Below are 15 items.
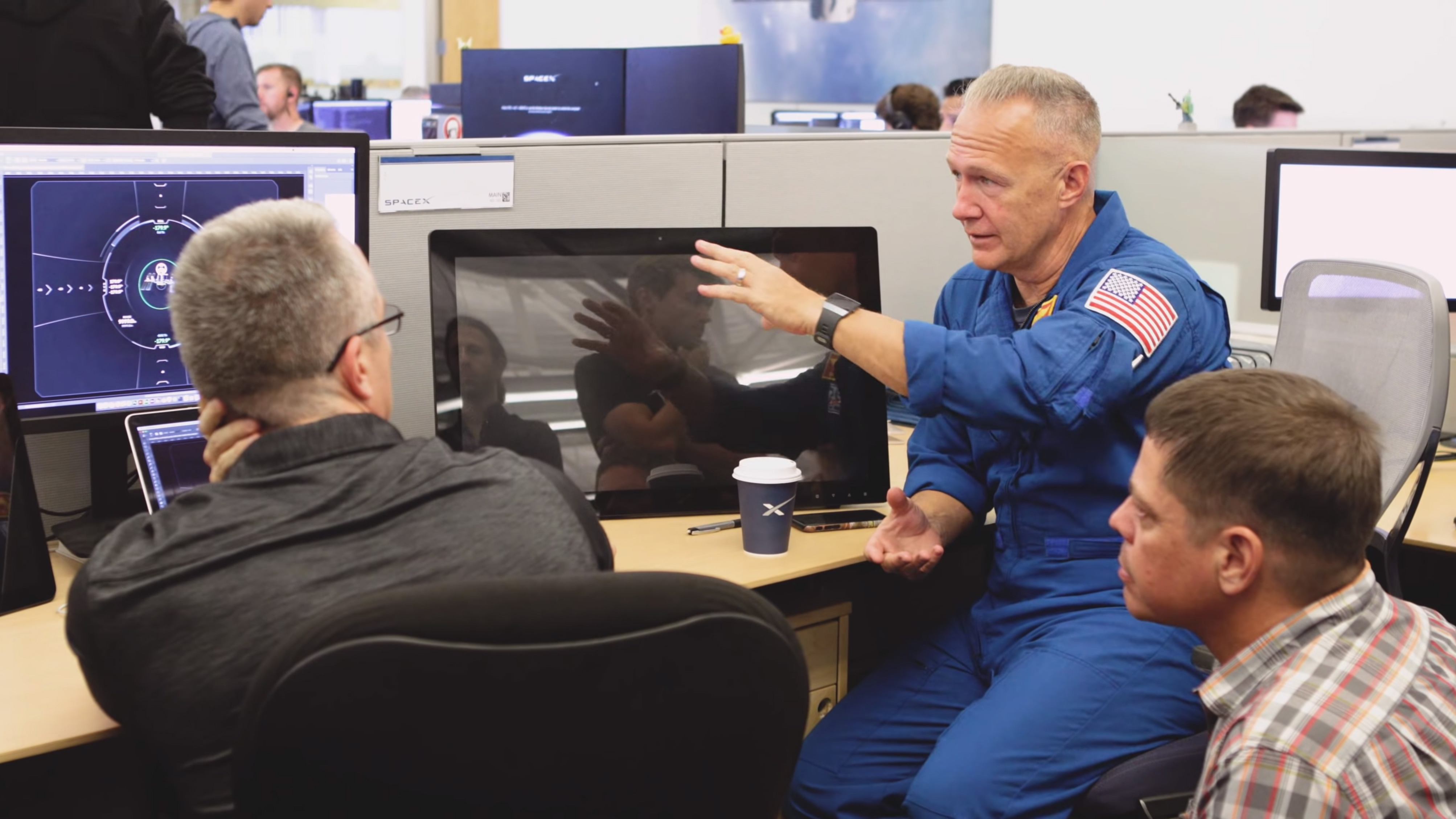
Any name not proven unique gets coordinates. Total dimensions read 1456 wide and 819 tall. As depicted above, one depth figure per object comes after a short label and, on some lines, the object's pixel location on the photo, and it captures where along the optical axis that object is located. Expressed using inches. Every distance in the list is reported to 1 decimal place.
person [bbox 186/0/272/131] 164.6
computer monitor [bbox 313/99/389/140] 232.1
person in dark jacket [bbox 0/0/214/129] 95.9
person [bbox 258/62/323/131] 241.8
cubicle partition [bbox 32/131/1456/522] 73.3
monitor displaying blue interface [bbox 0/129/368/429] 58.6
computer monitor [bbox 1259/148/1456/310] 95.8
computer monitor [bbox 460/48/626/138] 132.6
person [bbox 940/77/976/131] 222.5
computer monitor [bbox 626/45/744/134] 130.2
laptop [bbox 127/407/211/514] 59.0
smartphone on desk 67.0
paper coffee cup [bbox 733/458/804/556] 60.7
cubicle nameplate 72.8
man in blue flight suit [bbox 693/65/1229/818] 57.4
